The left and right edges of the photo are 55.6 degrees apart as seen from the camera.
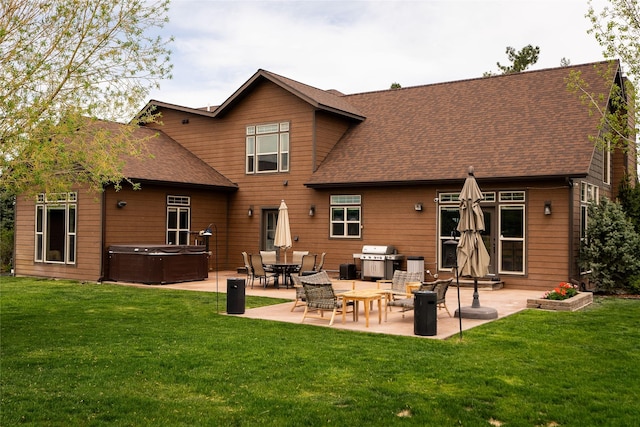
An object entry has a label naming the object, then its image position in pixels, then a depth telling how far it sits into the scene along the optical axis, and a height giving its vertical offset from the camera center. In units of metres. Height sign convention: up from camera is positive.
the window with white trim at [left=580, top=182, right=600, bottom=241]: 15.15 +0.84
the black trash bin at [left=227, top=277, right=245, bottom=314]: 10.28 -1.07
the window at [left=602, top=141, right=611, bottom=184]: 17.11 +1.99
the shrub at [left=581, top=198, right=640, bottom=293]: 14.14 -0.40
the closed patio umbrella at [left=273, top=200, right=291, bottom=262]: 15.61 -0.02
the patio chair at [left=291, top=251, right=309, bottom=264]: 16.93 -0.63
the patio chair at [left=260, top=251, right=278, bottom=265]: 16.56 -0.65
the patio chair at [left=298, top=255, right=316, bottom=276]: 15.33 -0.75
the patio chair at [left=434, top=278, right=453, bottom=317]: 9.90 -0.91
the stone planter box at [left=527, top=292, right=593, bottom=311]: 11.12 -1.27
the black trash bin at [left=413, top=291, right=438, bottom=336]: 8.44 -1.10
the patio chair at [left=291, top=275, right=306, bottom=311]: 10.62 -1.08
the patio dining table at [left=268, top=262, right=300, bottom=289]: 14.83 -0.88
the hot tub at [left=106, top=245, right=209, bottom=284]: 15.60 -0.81
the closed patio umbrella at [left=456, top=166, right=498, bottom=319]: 9.78 -0.07
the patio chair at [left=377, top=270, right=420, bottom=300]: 11.38 -0.85
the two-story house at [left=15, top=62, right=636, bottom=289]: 14.91 +1.55
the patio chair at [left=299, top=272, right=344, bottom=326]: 9.59 -1.00
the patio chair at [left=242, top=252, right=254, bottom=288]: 15.18 -0.85
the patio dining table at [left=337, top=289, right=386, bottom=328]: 9.39 -0.99
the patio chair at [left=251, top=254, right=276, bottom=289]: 15.10 -0.85
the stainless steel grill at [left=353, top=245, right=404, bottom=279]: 16.38 -0.73
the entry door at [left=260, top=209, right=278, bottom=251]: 19.62 +0.17
